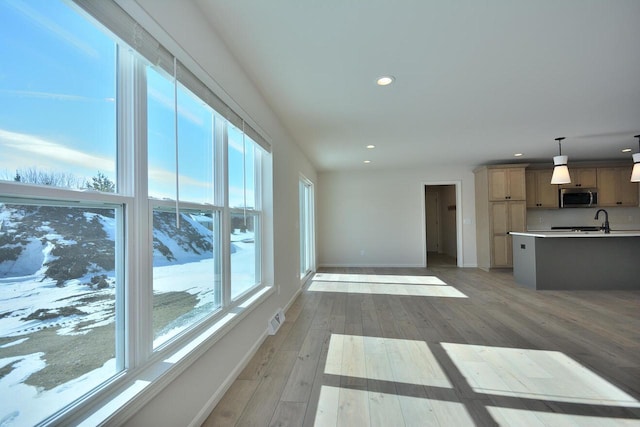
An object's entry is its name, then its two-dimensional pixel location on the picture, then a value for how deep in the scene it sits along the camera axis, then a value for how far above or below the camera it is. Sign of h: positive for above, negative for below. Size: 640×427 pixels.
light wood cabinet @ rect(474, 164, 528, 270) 6.27 +0.20
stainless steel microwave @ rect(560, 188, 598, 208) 6.30 +0.41
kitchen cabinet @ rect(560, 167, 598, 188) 6.38 +0.84
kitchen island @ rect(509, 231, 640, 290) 4.59 -0.70
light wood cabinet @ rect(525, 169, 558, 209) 6.45 +0.59
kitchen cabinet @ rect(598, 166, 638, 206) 6.30 +0.60
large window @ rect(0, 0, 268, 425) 0.85 +0.07
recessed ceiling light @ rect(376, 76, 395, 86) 2.60 +1.25
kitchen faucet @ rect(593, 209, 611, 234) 4.69 -0.18
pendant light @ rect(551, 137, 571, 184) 4.53 +0.71
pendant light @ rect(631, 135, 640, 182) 4.20 +0.65
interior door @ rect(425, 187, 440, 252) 9.90 -0.04
